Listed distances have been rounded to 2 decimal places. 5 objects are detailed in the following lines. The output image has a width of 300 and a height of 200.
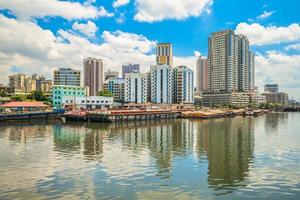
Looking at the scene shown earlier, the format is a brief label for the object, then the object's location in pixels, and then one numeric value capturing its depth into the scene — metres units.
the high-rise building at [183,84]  176.62
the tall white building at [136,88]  183.38
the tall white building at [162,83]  172.50
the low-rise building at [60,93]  136.75
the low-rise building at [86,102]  136.00
